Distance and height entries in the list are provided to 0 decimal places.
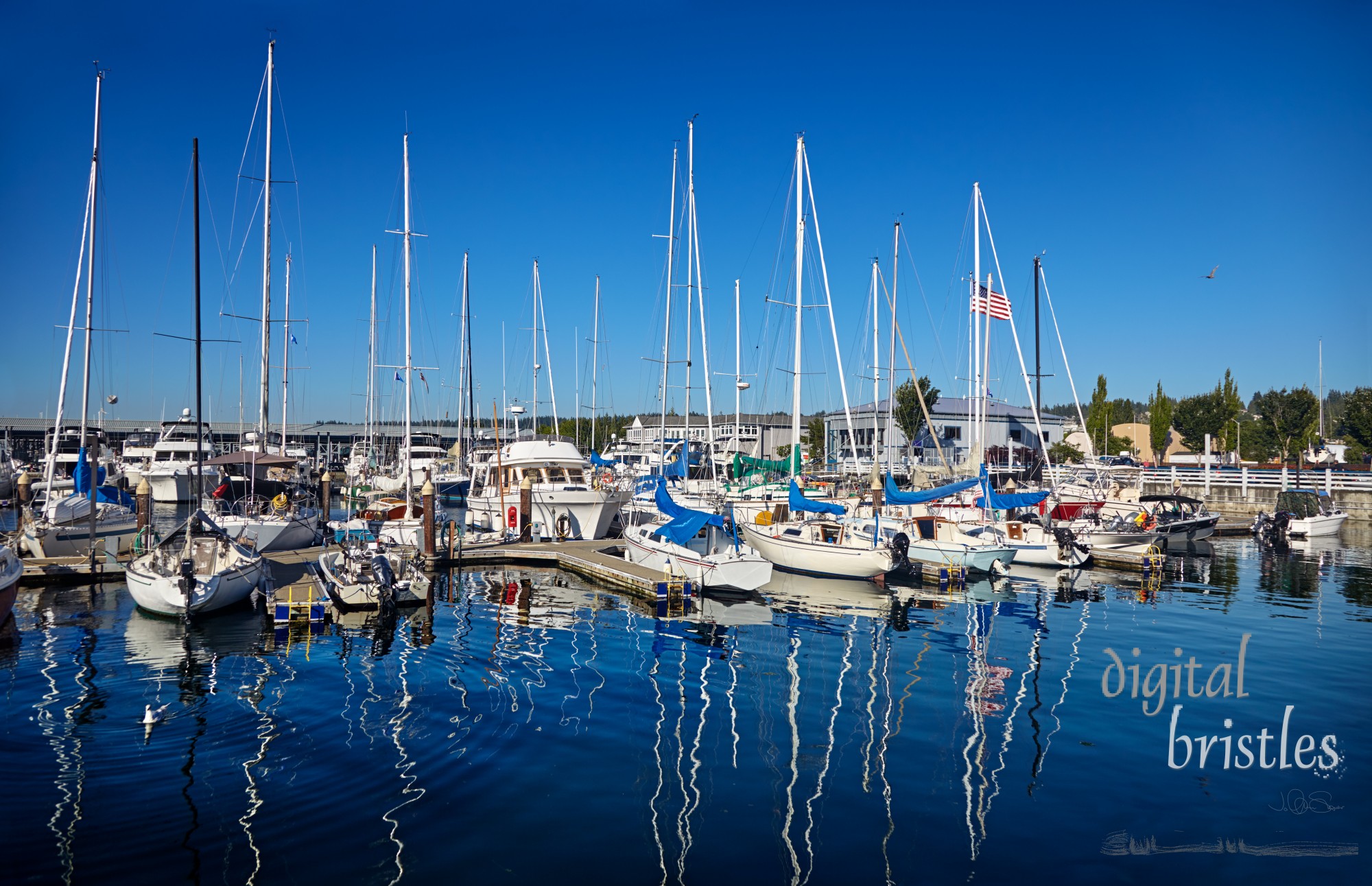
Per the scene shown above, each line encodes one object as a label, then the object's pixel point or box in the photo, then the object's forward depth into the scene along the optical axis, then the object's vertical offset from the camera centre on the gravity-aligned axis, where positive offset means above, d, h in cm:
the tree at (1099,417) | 9650 +278
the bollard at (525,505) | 4041 -306
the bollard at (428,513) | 3466 -295
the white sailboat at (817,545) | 3338 -413
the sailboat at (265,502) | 3544 -278
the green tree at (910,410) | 8375 +299
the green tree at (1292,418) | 8669 +254
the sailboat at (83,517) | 3216 -335
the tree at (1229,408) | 9562 +375
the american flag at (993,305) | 4766 +746
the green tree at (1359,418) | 7794 +229
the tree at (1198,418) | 9400 +265
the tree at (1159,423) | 9544 +204
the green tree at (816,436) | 10681 +52
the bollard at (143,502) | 3757 -282
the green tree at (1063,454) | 8881 -123
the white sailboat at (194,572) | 2394 -382
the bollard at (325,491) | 4647 -288
